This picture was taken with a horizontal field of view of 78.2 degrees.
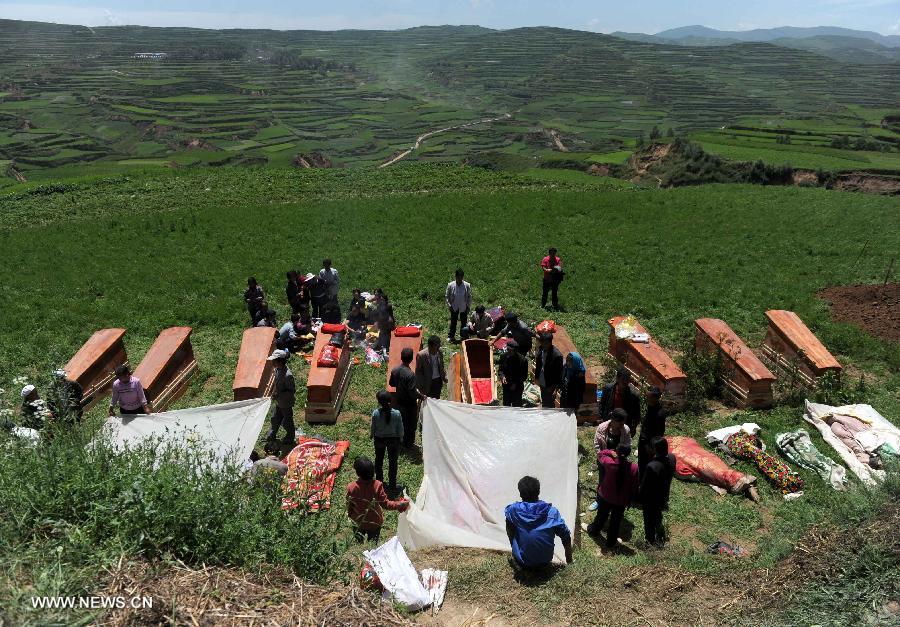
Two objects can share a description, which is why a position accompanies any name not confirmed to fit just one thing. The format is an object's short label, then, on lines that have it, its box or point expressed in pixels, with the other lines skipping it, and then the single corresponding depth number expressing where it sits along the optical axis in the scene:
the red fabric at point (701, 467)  7.61
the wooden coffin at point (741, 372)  9.52
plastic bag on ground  4.97
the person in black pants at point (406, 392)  8.35
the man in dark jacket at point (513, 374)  8.94
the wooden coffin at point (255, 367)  9.72
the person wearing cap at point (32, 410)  7.66
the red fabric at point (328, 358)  10.14
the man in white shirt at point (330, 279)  12.93
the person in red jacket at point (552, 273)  13.84
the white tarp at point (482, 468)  6.04
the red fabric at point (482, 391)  9.86
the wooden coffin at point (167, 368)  9.85
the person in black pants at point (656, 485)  6.26
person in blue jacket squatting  5.37
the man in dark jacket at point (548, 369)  8.61
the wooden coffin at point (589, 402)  9.39
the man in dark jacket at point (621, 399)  7.52
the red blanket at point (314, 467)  6.33
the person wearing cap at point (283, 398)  8.39
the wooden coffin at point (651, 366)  9.50
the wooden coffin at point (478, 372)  9.91
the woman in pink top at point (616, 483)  6.23
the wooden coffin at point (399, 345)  10.77
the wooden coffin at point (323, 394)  9.50
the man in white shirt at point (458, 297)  12.23
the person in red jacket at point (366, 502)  6.13
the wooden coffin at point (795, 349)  9.97
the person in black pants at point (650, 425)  6.88
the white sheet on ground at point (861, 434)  7.81
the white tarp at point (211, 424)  7.42
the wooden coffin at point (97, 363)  9.98
